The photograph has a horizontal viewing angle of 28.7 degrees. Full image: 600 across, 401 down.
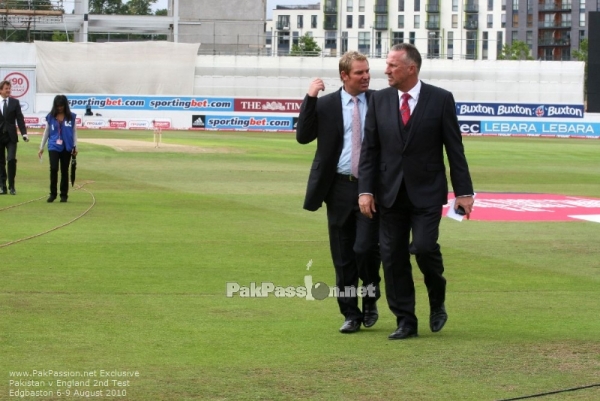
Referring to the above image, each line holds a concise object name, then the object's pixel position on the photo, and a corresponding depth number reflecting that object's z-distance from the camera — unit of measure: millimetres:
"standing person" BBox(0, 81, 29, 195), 21688
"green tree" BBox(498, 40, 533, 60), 133125
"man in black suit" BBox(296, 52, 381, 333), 8352
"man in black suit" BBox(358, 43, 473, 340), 7949
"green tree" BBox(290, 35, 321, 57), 121162
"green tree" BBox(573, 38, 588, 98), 120562
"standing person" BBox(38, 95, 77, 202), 19922
